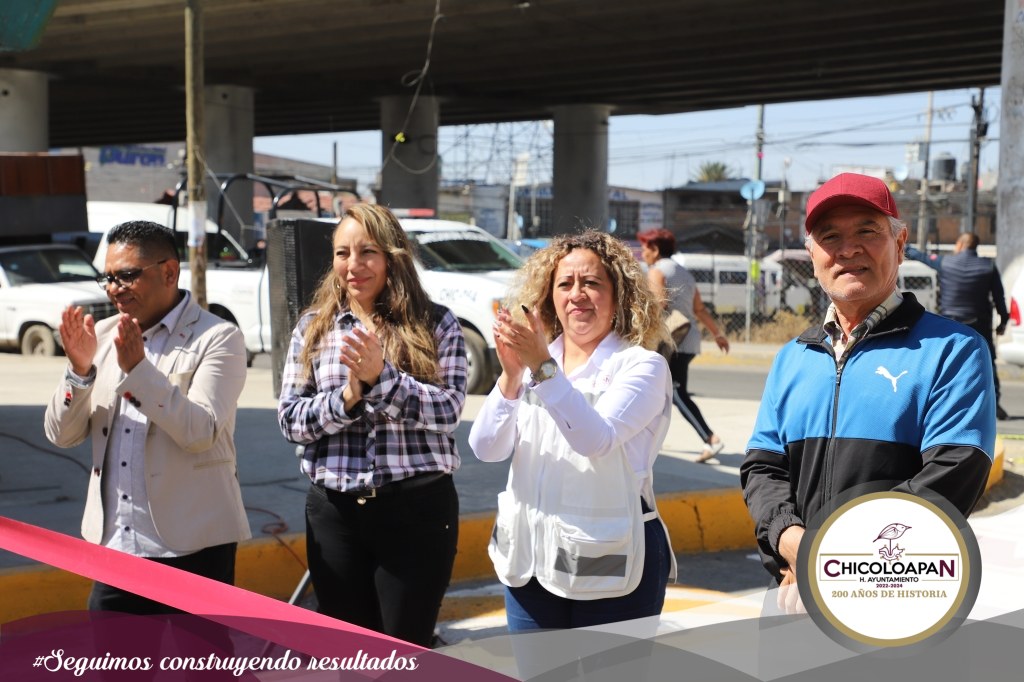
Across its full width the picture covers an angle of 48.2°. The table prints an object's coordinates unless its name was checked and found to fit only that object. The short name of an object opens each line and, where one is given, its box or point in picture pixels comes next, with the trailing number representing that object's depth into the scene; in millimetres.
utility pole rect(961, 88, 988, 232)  25000
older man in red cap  2285
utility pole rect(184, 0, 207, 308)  16627
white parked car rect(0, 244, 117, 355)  17172
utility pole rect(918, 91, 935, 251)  34938
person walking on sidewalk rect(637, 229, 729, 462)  8859
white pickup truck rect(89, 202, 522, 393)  12875
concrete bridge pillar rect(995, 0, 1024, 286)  17047
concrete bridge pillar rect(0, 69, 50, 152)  30172
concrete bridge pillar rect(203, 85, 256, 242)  34281
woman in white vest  3084
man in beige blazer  3461
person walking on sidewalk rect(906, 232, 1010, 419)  11414
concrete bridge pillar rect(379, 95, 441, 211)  34688
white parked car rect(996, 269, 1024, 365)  12406
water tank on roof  49094
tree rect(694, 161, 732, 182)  93812
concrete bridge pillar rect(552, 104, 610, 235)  37250
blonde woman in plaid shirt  3484
